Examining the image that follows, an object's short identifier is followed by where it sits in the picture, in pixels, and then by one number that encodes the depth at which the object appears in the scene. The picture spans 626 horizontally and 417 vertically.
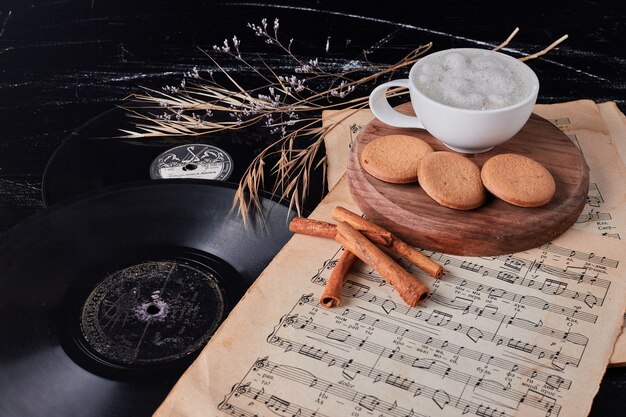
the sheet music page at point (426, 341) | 1.00
